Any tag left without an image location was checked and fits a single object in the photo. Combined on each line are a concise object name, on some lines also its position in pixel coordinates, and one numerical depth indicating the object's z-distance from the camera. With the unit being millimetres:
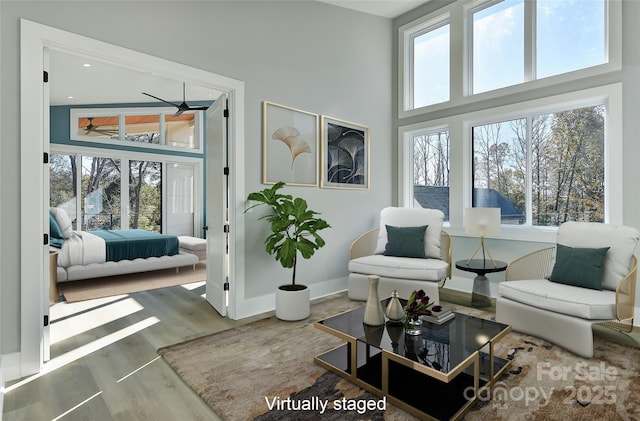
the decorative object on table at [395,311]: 2287
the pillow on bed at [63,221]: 4961
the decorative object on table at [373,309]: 2258
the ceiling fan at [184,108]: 5531
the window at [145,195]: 7762
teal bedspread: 4996
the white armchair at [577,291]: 2484
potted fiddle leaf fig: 3279
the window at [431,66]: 4703
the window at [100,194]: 7172
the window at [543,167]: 3535
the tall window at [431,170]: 4719
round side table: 3596
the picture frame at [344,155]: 4277
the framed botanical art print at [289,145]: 3637
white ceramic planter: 3273
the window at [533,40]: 3498
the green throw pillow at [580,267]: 2793
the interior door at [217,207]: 3459
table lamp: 3605
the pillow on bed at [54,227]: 5117
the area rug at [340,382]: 1861
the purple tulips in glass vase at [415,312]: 2123
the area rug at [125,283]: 4281
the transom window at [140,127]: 7148
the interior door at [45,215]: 2375
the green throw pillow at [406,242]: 3949
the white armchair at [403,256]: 3598
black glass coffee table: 1815
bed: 4602
